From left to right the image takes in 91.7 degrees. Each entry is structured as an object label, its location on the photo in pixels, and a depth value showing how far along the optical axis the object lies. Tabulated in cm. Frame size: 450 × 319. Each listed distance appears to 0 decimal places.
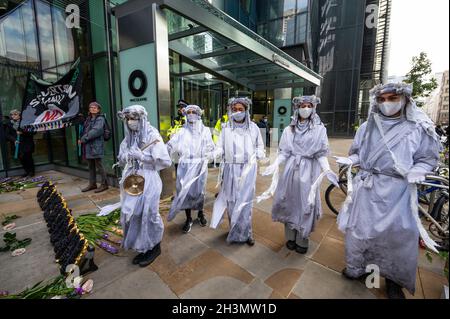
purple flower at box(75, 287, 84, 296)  200
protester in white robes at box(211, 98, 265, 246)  274
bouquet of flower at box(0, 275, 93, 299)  195
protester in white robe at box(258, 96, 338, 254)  245
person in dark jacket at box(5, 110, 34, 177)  567
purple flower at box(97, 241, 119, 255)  263
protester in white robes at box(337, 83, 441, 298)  182
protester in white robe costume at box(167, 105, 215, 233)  306
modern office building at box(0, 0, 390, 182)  408
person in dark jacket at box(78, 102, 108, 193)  464
